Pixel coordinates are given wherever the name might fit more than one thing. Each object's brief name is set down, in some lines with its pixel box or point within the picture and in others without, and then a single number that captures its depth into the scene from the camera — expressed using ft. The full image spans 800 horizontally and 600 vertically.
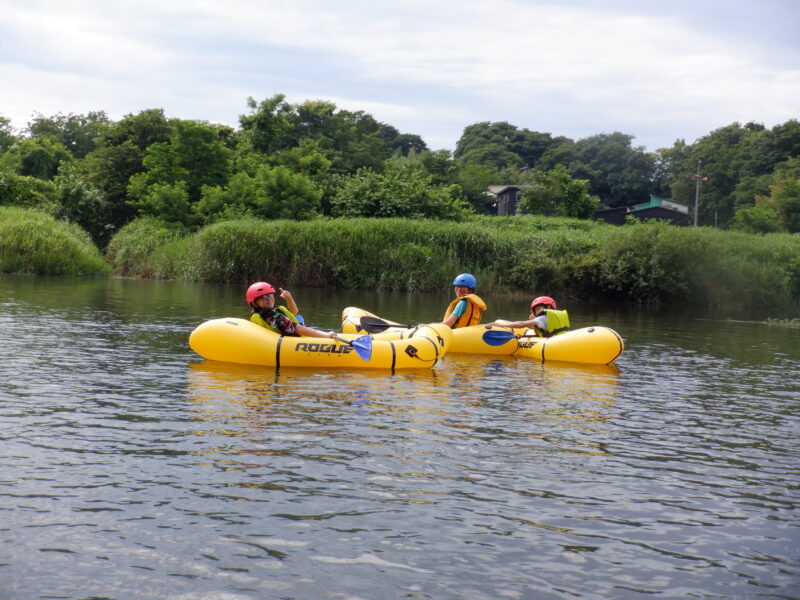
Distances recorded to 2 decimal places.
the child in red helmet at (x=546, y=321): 45.73
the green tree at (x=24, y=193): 132.05
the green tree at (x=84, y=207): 134.82
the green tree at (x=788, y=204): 180.65
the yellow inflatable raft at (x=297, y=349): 36.70
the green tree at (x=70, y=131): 217.15
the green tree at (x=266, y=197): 126.52
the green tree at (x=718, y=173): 235.20
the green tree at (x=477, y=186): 189.03
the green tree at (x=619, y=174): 267.39
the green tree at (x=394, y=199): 126.69
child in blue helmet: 44.70
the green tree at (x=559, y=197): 158.92
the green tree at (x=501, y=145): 303.21
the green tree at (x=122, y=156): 139.54
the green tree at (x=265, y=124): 153.17
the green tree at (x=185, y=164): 133.92
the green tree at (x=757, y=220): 170.19
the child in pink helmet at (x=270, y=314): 37.11
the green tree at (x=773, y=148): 220.64
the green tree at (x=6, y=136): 218.59
